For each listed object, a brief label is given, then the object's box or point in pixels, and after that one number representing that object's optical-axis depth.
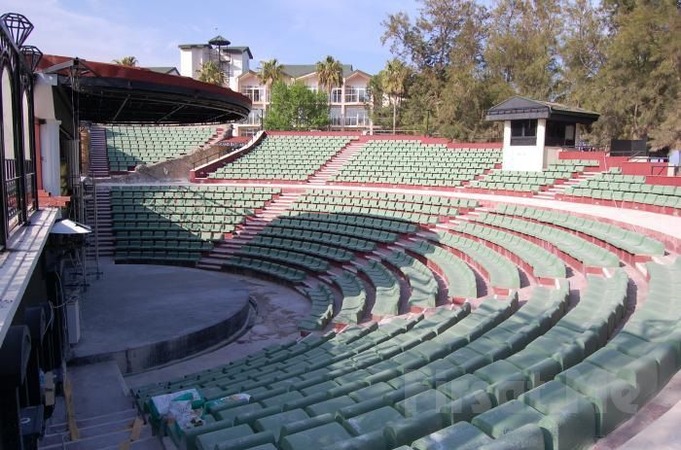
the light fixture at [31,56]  10.13
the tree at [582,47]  37.81
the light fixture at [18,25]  8.60
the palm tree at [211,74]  59.22
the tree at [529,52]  41.28
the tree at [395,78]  52.50
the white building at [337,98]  70.62
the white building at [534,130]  26.00
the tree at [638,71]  29.92
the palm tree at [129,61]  61.94
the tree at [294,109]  60.50
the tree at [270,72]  62.16
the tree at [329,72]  61.72
